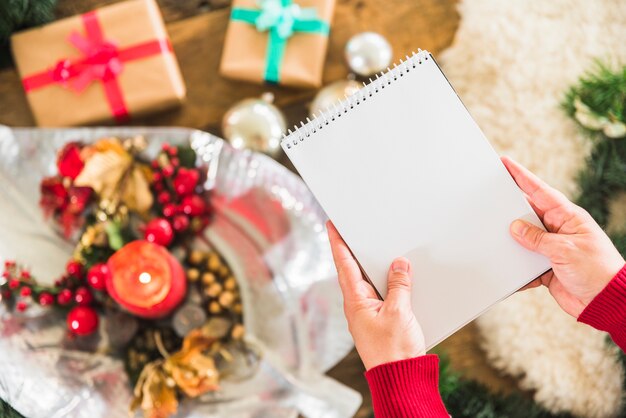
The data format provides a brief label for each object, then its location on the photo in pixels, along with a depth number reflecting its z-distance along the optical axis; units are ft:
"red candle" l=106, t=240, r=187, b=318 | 2.85
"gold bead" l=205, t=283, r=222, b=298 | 3.11
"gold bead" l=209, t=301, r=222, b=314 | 3.11
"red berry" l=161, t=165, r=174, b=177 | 3.20
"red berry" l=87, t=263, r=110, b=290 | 3.02
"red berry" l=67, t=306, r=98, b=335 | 3.02
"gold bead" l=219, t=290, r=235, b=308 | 3.08
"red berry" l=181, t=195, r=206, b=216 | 3.18
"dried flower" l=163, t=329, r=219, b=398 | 2.91
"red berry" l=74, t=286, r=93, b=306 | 3.08
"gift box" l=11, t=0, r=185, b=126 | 3.46
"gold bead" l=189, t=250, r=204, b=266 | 3.20
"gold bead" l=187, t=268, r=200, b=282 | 3.13
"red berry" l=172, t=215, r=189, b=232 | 3.16
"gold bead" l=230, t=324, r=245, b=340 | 3.08
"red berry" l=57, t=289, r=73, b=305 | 3.05
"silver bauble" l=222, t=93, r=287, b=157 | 3.39
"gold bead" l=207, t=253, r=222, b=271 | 3.18
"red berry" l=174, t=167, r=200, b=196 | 3.17
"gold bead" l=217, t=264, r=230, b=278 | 3.21
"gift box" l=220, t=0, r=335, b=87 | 3.51
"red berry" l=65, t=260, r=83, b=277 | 3.11
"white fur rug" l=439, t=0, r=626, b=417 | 3.24
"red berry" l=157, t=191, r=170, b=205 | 3.20
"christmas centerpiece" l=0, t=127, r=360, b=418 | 2.95
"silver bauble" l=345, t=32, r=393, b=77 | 3.47
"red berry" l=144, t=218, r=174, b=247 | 3.09
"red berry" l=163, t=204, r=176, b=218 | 3.17
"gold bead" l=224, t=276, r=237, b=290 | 3.16
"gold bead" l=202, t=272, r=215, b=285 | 3.12
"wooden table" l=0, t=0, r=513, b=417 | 3.69
